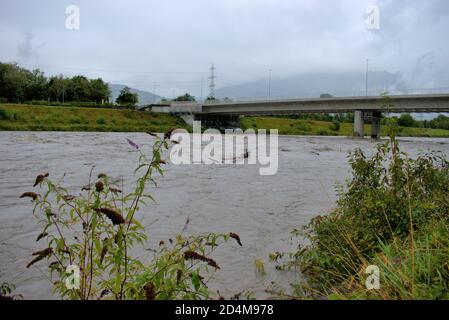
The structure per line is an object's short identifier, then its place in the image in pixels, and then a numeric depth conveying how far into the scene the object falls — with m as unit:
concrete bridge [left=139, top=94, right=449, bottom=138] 52.50
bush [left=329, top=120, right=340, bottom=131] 95.32
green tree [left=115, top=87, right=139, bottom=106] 113.31
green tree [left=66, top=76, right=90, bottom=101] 107.25
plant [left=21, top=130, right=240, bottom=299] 3.21
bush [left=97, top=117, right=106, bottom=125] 67.62
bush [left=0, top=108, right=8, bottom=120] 54.65
